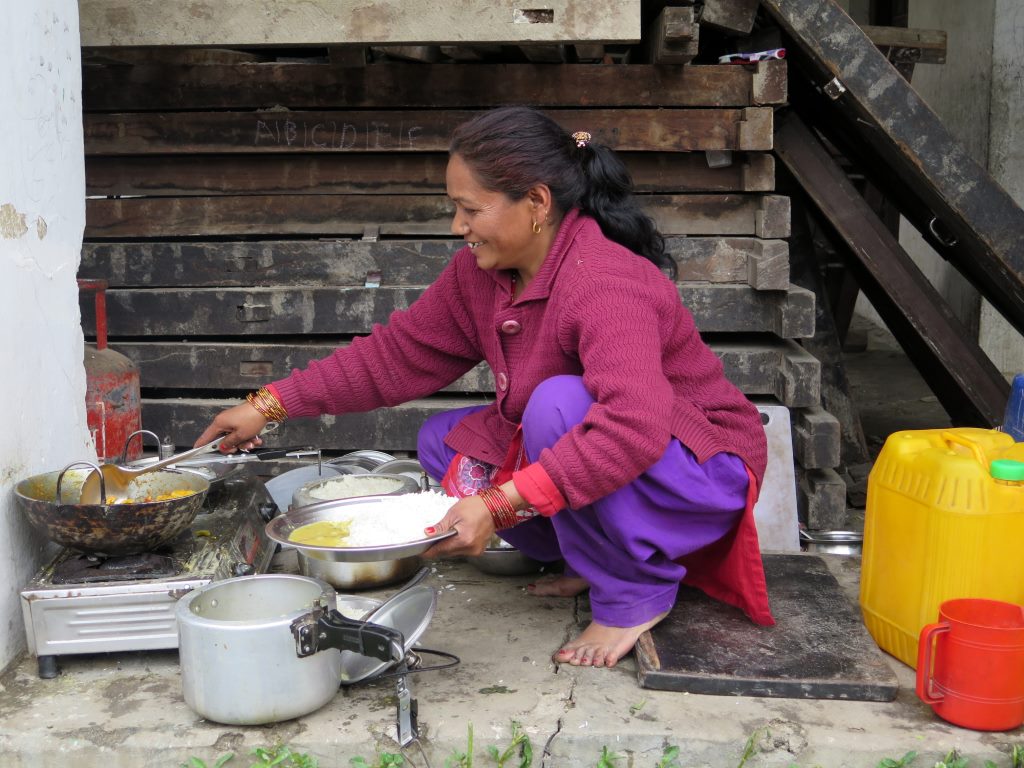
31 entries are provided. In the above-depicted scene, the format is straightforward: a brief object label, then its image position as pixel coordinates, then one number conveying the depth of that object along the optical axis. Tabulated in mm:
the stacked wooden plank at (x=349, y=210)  4191
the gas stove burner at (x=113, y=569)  2664
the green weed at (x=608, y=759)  2369
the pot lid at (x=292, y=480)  3711
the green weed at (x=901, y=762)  2320
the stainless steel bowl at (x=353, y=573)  3141
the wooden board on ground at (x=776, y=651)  2555
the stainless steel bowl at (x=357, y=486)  3328
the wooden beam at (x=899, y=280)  4402
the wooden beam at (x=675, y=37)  3811
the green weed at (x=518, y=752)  2383
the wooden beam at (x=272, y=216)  4395
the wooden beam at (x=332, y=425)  4301
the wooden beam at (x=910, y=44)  5129
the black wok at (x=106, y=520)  2588
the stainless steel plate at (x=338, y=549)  2355
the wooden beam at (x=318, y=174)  4348
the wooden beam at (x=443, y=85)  4184
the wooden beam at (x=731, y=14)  4055
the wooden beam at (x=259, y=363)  4266
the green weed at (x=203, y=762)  2316
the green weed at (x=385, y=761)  2344
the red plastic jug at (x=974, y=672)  2348
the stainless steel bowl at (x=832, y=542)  3852
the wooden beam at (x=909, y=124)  3943
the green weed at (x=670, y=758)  2363
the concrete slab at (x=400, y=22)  3436
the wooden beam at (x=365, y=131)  4199
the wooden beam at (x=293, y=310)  4254
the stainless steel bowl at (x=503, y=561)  3334
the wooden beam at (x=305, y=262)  4324
